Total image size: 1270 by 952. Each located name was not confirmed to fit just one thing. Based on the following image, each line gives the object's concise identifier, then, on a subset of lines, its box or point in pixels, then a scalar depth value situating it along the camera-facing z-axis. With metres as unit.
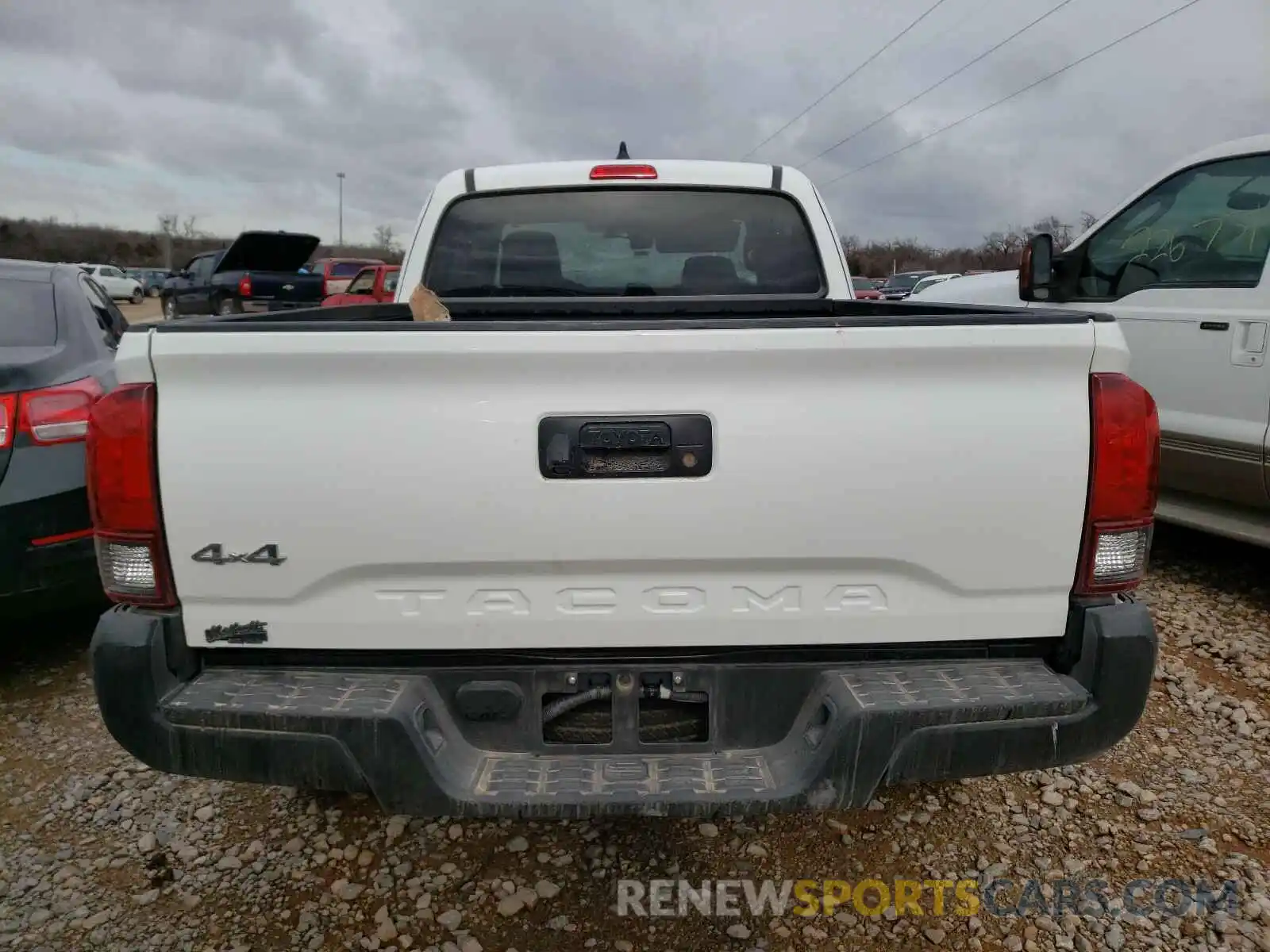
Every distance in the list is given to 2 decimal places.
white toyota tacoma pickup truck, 1.83
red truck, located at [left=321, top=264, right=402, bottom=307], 13.13
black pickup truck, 19.16
